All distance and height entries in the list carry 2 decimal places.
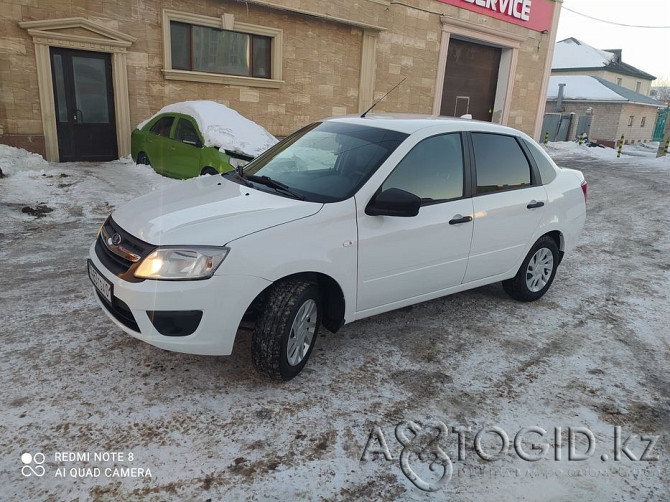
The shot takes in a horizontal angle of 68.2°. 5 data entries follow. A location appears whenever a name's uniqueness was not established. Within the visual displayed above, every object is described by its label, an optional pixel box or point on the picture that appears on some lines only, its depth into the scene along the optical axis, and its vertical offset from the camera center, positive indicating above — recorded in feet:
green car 27.25 -3.07
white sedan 9.46 -2.74
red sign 57.31 +12.47
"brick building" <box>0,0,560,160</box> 33.88 +3.41
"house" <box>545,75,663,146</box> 115.68 +3.79
